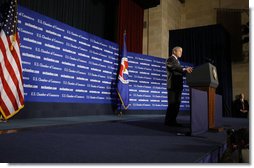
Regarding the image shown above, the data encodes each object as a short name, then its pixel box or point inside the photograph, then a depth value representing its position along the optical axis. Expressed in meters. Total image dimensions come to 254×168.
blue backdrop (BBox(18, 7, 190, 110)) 4.06
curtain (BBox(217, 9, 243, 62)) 8.70
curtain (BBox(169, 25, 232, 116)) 8.27
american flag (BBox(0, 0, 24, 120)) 3.40
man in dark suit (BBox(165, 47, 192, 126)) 3.14
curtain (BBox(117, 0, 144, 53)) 6.80
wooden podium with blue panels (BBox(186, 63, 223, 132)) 2.73
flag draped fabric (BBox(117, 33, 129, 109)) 5.74
